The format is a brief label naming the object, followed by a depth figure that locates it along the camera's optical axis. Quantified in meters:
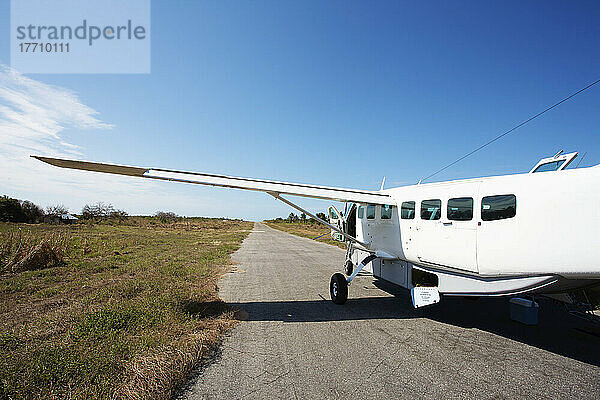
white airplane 4.46
